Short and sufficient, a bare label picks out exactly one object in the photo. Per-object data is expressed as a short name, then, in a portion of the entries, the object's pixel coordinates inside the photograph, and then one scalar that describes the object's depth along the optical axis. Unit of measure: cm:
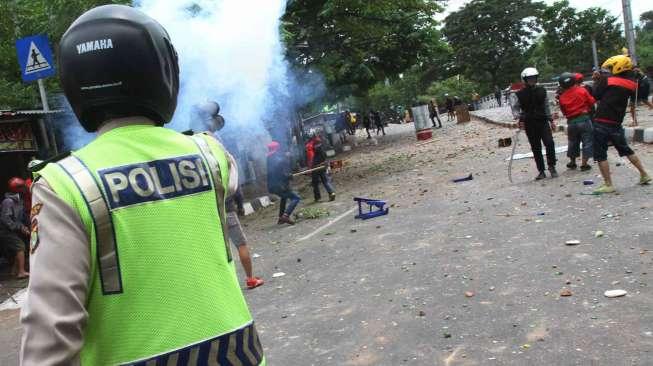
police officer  127
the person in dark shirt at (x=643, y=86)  1234
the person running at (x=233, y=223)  650
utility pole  2048
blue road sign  838
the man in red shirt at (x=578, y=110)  971
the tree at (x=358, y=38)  1511
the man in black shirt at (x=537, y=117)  987
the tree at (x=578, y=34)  4862
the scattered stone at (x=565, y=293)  462
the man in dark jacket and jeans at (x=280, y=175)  1114
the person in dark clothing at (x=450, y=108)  3641
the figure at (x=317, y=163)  1260
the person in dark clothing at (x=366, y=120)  3322
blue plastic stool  945
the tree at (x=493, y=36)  5728
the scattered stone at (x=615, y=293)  445
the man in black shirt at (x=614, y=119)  781
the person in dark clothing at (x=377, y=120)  3222
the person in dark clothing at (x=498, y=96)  4121
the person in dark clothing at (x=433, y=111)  3120
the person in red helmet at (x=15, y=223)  928
